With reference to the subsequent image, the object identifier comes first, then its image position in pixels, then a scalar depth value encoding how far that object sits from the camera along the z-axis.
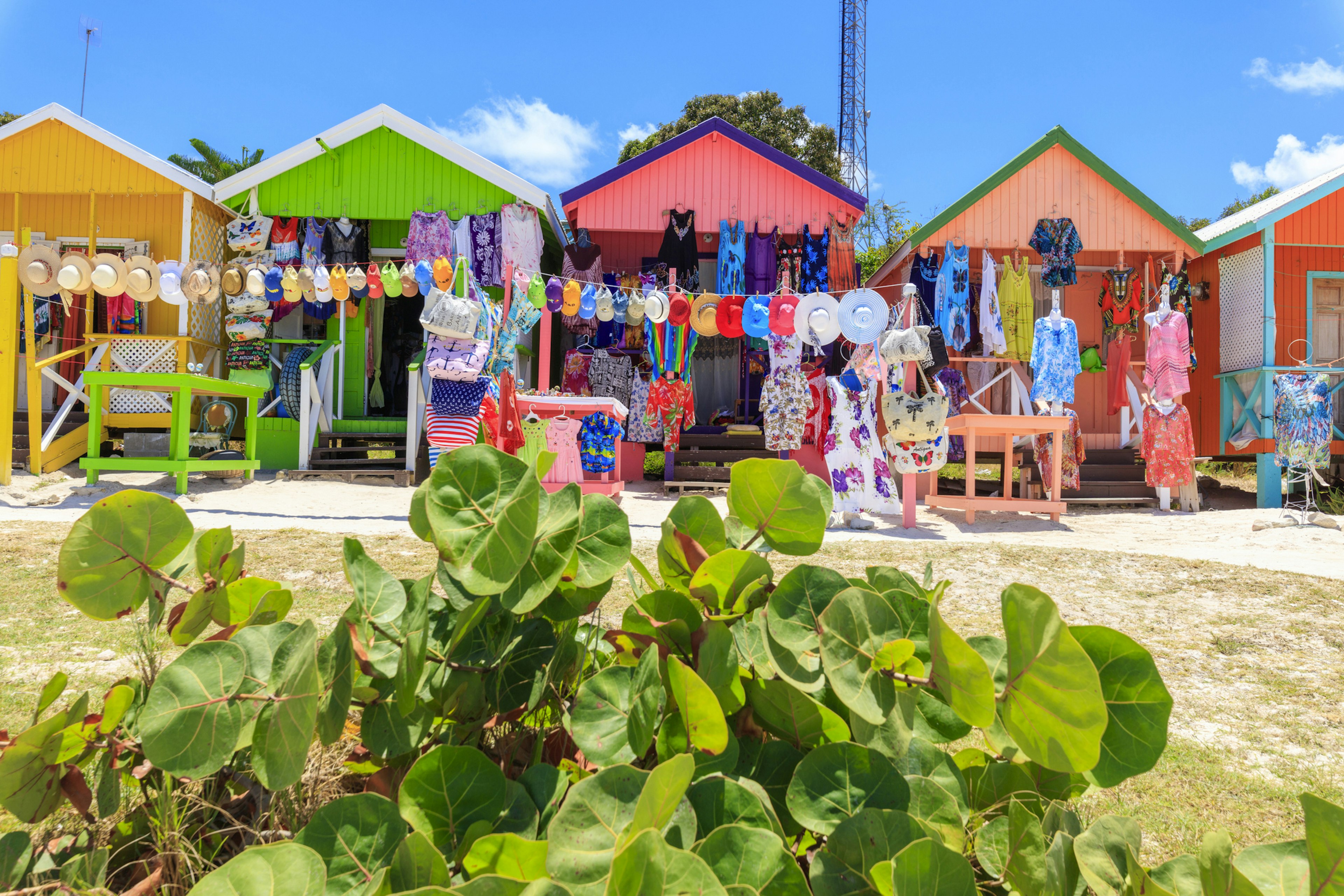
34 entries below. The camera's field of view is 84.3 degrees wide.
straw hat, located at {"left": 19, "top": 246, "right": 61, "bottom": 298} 7.18
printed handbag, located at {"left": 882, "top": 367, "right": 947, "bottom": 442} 6.84
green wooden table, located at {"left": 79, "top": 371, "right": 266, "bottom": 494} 7.20
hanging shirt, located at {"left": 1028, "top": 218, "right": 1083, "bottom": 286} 9.62
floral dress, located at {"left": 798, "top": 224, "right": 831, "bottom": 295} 10.12
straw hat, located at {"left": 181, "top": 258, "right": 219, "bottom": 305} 7.53
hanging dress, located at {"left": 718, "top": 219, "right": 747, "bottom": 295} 10.09
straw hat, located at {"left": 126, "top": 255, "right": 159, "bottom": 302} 7.30
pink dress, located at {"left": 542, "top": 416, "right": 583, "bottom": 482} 6.48
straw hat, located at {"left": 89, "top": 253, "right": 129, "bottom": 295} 7.11
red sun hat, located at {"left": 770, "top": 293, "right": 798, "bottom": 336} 7.59
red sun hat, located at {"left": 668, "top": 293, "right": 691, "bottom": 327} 7.85
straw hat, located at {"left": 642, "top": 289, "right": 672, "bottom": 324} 7.81
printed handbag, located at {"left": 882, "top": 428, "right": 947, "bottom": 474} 7.02
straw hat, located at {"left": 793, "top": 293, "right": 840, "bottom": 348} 7.21
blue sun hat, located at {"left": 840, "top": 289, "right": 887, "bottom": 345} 6.88
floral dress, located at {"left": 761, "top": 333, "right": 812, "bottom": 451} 8.73
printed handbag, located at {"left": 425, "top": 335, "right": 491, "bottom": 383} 6.29
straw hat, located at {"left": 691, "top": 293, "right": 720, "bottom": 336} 7.80
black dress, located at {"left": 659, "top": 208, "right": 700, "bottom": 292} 10.22
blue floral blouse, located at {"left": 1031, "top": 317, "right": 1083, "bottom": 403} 8.84
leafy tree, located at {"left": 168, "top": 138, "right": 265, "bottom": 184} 17.30
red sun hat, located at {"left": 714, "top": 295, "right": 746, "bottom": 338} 7.77
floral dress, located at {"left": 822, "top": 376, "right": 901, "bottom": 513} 7.39
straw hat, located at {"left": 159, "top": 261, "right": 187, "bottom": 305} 7.41
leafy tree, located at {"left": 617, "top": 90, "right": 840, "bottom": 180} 20.23
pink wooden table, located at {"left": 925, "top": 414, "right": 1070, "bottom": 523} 7.37
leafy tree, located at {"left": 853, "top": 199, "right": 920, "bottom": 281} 17.95
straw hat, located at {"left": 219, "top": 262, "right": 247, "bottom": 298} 7.89
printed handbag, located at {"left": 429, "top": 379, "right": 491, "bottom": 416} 6.43
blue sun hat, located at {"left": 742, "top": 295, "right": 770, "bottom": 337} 7.73
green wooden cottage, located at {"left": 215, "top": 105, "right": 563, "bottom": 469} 9.97
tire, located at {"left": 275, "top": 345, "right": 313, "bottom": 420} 9.80
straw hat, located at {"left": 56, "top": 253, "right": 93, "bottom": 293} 7.12
